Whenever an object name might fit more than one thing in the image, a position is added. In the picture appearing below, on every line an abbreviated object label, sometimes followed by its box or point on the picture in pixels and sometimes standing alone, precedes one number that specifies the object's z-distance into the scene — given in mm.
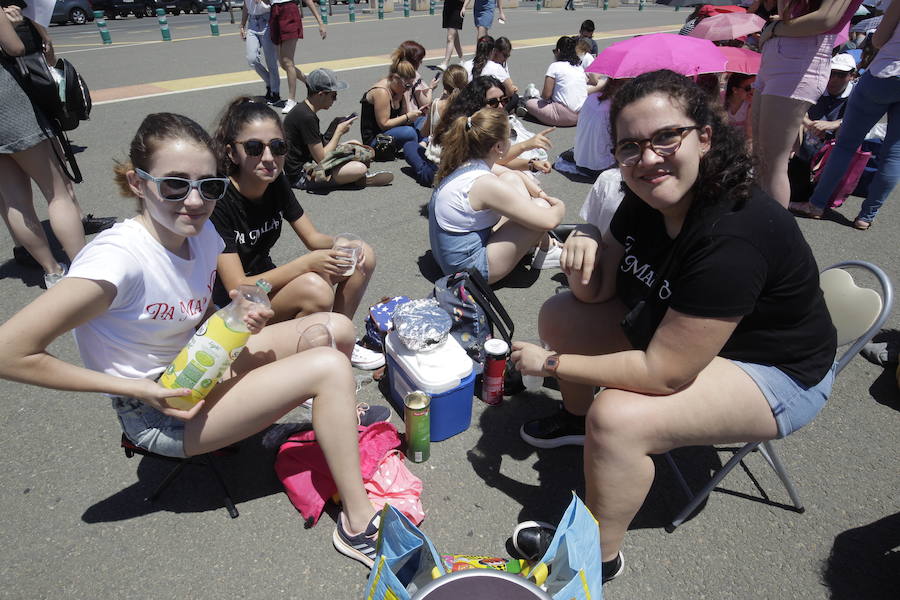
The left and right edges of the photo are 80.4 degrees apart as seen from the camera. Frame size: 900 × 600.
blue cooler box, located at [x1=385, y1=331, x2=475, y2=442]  2398
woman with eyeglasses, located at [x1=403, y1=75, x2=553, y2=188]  3721
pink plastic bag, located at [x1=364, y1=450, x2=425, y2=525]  2158
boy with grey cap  5105
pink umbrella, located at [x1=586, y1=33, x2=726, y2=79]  4176
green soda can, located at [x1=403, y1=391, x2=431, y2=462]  2270
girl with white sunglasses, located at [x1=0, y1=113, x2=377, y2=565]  1596
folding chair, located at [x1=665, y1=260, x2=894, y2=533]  1916
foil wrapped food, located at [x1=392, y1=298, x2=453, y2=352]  2477
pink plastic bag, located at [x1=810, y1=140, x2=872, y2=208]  4848
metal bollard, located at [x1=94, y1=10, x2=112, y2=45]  12859
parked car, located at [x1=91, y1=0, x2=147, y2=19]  19422
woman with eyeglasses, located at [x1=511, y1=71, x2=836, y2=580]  1608
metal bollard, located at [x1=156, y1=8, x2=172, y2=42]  13578
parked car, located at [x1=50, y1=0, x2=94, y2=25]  17234
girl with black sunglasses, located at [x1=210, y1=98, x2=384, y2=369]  2523
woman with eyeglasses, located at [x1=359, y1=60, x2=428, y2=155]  5867
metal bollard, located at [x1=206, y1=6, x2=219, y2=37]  14492
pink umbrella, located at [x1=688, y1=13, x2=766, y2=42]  5867
